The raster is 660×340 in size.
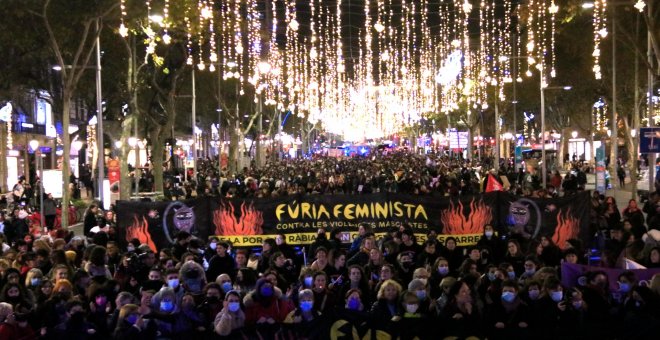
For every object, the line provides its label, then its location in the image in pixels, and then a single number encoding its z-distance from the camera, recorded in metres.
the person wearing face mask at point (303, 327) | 8.23
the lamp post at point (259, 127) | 51.08
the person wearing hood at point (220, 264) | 12.22
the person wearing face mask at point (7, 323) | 8.40
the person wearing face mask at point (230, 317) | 8.35
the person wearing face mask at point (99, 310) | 8.91
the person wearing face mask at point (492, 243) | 13.64
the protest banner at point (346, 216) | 16.22
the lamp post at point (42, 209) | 22.27
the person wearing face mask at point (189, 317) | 8.75
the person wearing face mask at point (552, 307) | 8.72
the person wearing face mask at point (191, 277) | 10.55
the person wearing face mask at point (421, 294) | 9.29
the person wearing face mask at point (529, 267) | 11.11
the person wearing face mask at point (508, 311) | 8.59
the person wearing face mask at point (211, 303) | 9.23
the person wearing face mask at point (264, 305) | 8.97
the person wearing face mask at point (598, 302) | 8.01
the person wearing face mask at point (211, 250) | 13.46
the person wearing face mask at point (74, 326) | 8.30
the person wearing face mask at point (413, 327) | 8.11
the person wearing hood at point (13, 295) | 10.02
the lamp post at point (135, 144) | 37.06
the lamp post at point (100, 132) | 26.08
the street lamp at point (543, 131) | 35.43
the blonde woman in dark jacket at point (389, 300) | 9.23
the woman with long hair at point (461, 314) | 8.16
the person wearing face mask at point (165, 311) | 8.65
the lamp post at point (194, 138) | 41.15
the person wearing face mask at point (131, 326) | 8.25
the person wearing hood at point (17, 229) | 19.62
